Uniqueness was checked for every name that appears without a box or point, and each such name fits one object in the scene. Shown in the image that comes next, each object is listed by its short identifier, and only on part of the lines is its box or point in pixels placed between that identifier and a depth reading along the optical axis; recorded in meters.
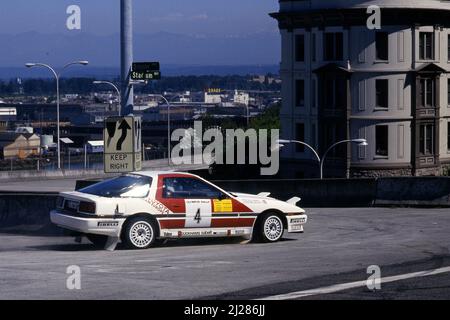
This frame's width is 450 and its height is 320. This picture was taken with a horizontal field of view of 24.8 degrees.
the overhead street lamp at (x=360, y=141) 47.81
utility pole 21.86
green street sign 21.89
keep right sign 21.28
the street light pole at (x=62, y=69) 62.77
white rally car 17.95
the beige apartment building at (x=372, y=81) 60.97
